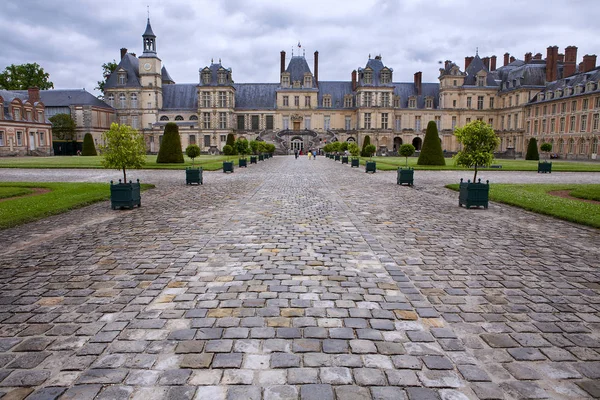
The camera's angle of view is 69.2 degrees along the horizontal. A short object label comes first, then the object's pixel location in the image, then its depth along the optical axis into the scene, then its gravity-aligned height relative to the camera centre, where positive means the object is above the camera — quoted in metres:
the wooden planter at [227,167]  25.45 -1.27
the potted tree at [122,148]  13.54 -0.09
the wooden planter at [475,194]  11.53 -1.30
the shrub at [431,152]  31.31 -0.51
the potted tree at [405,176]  17.69 -1.27
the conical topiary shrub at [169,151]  30.62 -0.41
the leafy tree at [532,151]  43.62 -0.63
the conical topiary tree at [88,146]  52.74 -0.15
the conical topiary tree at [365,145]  47.25 -0.01
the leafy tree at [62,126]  60.41 +2.67
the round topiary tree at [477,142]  13.44 +0.09
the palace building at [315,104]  67.44 +6.59
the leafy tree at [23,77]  62.88 +10.07
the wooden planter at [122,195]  11.16 -1.27
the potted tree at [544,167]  26.27 -1.35
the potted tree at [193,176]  17.73 -1.25
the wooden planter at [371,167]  25.53 -1.29
